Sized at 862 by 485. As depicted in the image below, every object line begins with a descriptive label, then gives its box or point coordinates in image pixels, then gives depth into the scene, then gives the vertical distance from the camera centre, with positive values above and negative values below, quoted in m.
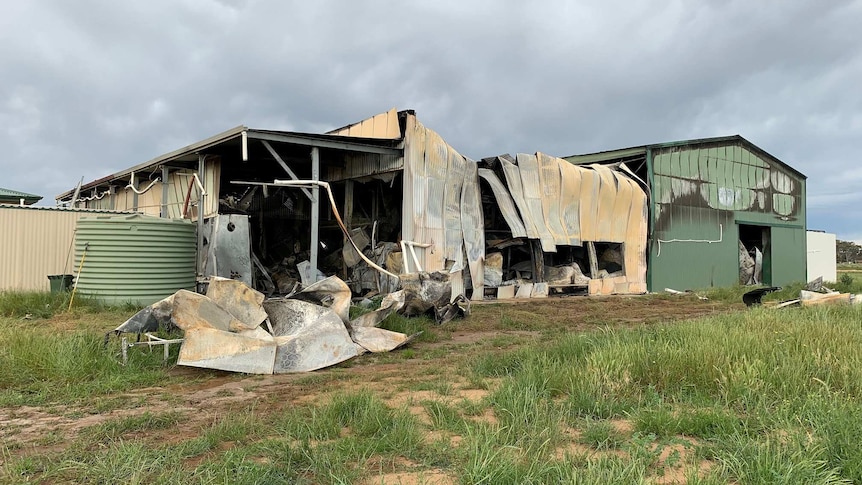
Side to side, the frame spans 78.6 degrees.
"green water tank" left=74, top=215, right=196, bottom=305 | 10.09 -0.19
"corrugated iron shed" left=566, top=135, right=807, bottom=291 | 19.25 +1.92
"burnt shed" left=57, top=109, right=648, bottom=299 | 11.98 +1.22
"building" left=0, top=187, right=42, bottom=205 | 23.08 +2.25
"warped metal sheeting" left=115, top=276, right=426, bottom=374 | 5.90 -0.95
